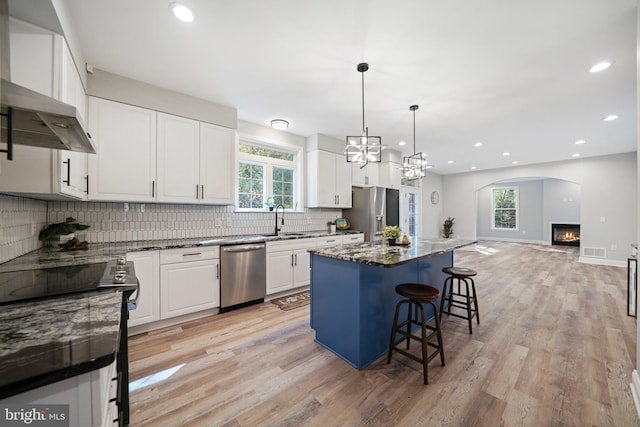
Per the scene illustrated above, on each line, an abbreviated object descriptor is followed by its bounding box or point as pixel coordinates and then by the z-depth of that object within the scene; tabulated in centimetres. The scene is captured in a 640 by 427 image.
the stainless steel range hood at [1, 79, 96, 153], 96
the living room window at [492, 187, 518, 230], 1028
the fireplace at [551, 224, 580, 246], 892
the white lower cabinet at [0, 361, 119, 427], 57
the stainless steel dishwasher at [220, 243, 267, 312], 312
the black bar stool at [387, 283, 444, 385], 192
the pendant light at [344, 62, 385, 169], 251
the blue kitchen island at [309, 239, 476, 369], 204
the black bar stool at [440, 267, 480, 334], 266
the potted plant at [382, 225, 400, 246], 280
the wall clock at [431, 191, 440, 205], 924
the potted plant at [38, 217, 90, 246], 232
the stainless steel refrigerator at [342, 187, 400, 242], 491
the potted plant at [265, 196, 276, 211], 418
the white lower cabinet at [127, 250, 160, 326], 255
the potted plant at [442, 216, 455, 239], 927
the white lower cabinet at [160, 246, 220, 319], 274
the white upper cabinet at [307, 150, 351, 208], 459
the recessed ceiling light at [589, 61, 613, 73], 247
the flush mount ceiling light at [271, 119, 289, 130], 391
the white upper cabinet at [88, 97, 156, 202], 261
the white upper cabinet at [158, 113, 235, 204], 301
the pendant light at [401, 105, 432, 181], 327
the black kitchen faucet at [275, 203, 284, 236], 428
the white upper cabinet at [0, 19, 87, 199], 162
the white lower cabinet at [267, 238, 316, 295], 357
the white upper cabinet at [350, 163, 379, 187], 525
